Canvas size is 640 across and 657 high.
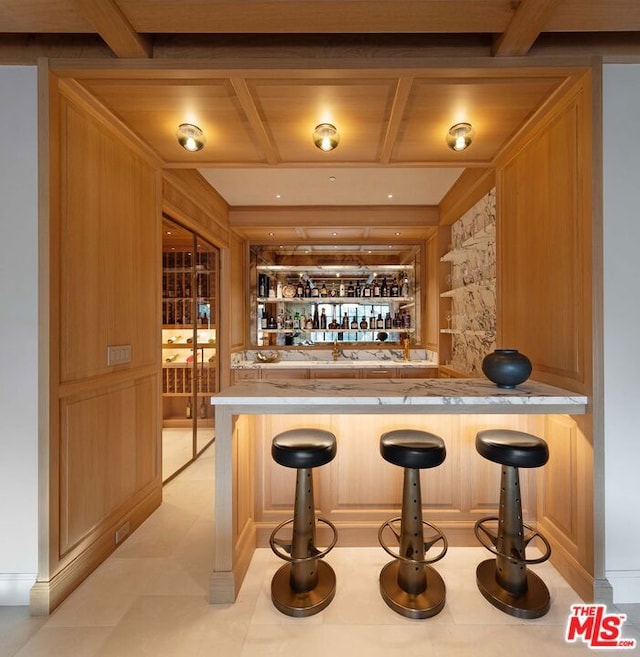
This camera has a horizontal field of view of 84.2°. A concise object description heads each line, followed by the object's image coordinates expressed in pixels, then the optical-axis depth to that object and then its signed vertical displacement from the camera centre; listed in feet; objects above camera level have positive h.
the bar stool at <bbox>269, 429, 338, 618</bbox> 5.51 -3.66
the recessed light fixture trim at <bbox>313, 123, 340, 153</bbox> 7.19 +3.80
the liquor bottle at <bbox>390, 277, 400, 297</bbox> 16.58 +1.53
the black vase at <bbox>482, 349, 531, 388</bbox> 6.21 -0.86
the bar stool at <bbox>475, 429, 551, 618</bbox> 5.56 -3.72
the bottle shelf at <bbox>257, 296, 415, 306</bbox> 16.26 +0.97
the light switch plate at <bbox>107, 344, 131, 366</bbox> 7.23 -0.69
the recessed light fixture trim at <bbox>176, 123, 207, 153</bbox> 7.25 +3.85
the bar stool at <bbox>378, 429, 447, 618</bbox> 5.50 -3.67
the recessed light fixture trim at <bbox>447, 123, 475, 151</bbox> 7.18 +3.81
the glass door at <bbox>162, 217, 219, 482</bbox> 11.86 -0.79
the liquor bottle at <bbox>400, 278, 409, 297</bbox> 16.49 +1.52
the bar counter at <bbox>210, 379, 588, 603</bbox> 5.71 -1.42
